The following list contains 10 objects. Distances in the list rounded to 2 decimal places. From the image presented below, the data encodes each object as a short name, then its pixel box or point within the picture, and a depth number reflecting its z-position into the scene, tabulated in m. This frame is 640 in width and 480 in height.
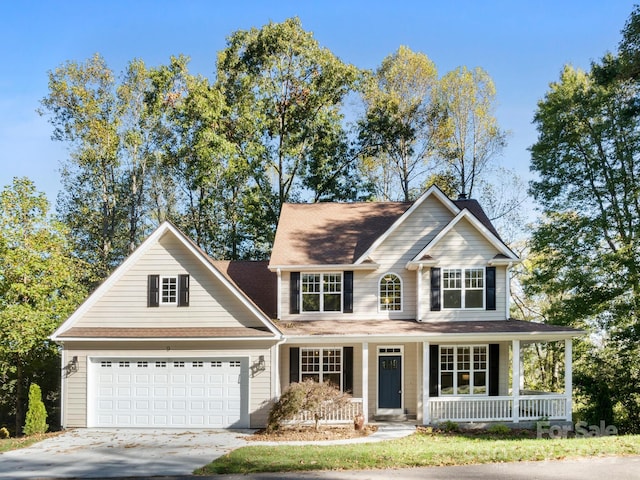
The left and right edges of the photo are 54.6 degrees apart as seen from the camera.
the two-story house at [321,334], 18.77
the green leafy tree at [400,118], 32.84
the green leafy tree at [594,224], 24.08
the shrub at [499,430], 17.98
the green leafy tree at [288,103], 32.16
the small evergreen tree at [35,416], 18.59
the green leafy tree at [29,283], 22.05
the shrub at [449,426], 18.30
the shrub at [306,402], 17.48
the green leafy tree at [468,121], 32.91
